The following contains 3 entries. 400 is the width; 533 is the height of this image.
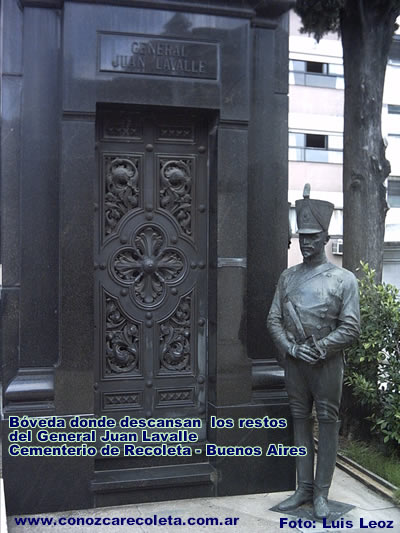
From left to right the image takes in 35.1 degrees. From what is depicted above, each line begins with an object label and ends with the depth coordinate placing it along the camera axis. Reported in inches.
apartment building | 864.9
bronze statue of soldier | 198.5
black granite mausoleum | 211.6
